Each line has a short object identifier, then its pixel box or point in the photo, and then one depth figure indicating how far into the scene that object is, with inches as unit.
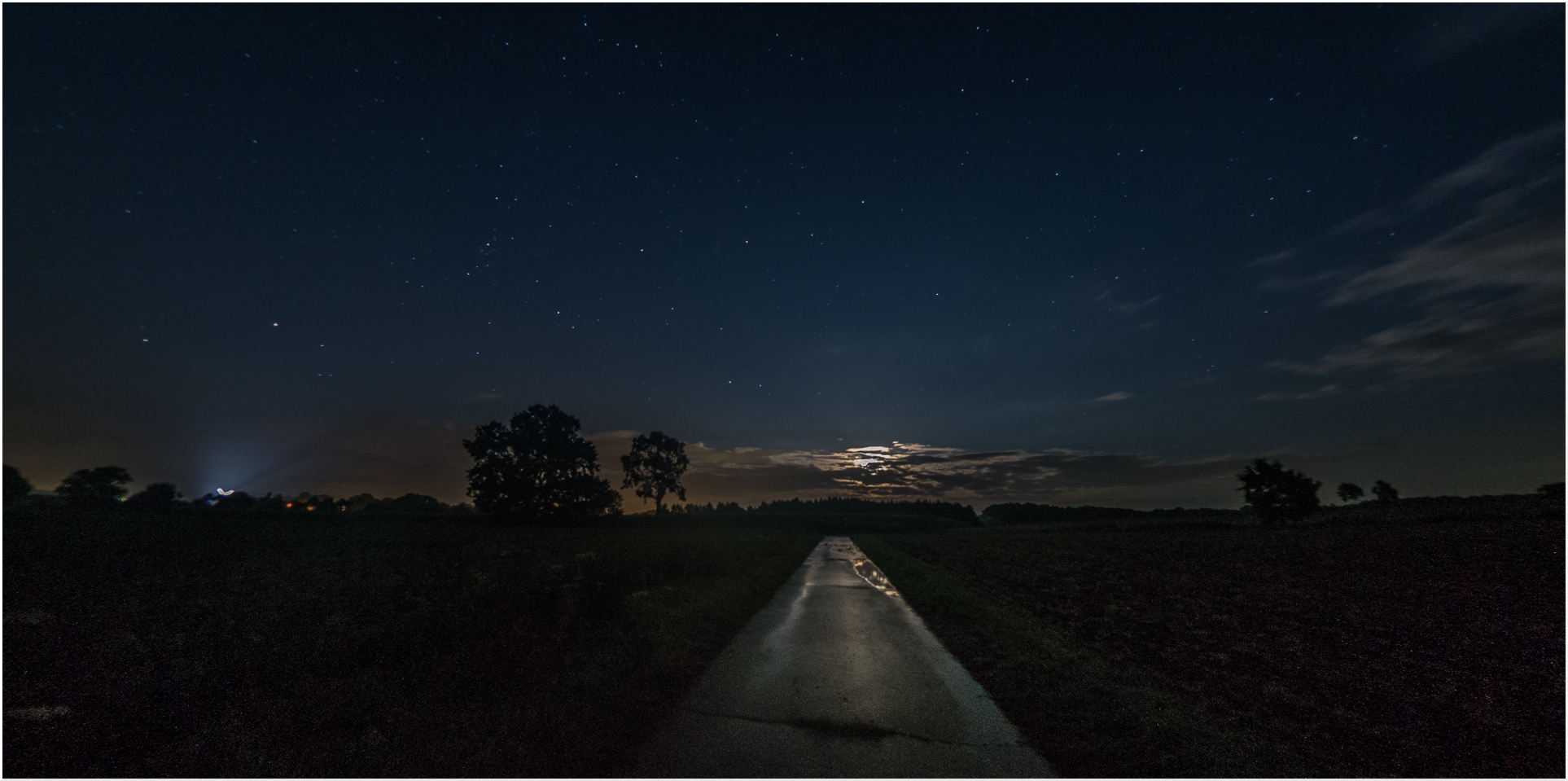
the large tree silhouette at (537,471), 2267.5
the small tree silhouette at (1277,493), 2655.0
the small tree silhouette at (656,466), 3796.8
